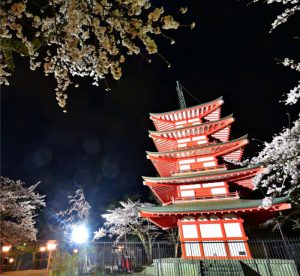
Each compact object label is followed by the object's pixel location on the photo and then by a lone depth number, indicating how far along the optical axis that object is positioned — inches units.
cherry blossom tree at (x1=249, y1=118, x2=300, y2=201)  329.7
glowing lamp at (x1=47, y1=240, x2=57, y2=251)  508.0
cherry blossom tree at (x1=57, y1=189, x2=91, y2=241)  1143.6
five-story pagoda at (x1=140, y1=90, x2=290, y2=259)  493.0
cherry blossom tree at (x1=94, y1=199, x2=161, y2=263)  1011.3
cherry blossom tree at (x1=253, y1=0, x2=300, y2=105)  209.5
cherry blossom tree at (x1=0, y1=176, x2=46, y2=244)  798.5
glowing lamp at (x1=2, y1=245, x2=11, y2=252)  741.3
